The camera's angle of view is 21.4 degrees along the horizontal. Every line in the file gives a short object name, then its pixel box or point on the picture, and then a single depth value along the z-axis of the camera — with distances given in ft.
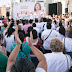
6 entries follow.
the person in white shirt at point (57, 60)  10.66
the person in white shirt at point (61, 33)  19.38
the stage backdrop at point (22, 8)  65.26
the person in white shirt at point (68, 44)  15.29
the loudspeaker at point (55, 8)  96.48
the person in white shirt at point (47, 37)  19.60
